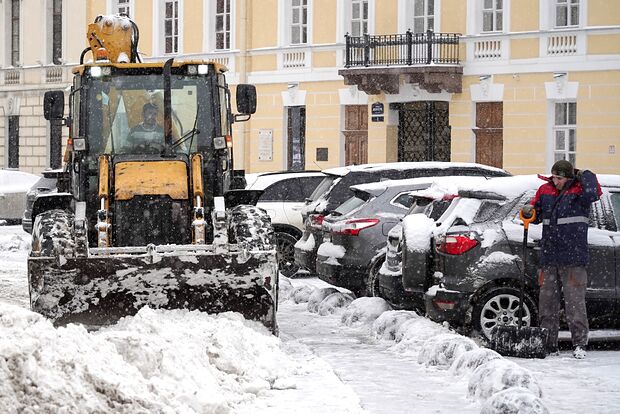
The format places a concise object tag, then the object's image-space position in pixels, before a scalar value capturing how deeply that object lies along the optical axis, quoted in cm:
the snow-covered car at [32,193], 2766
